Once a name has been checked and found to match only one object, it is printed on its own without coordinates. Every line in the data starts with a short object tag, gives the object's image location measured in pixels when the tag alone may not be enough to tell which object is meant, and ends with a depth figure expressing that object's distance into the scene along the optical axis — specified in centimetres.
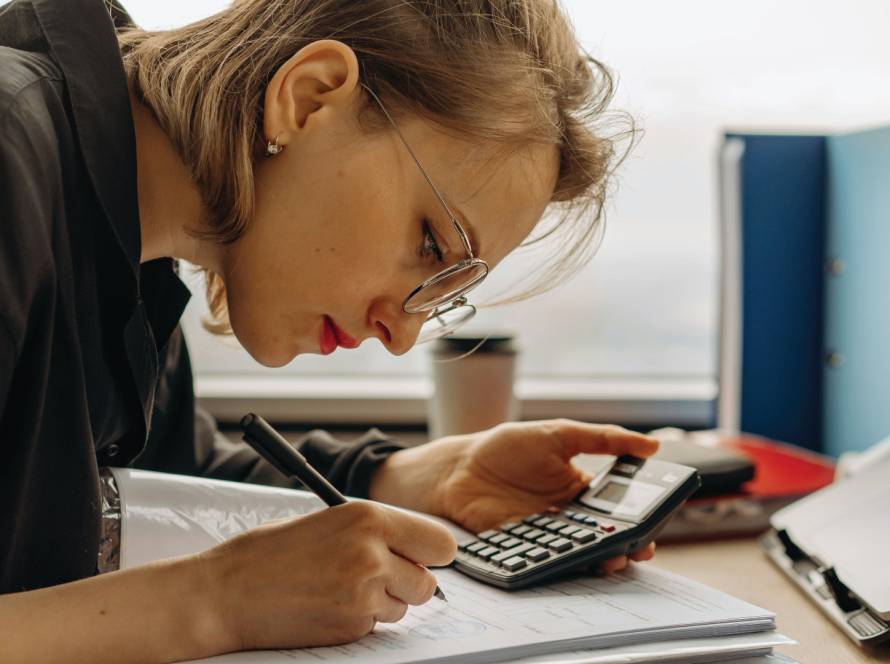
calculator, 68
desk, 66
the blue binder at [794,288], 126
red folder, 95
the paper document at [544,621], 54
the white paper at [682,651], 54
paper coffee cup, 117
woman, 56
